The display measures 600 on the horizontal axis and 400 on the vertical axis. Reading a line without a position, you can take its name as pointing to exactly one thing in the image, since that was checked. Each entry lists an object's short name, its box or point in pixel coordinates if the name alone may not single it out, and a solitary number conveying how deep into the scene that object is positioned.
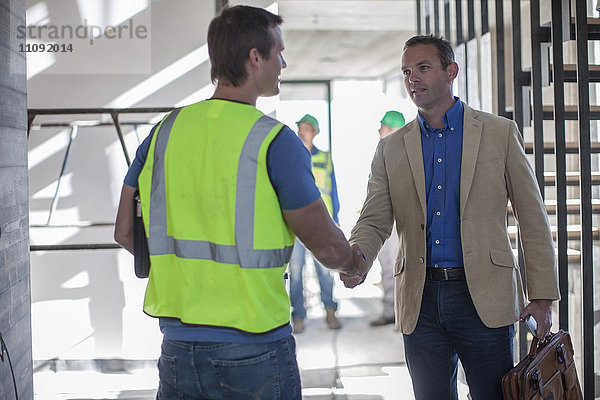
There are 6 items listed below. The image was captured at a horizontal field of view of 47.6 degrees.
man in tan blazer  1.95
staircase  2.85
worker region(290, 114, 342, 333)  5.31
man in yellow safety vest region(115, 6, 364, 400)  1.30
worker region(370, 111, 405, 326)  5.50
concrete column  2.54
